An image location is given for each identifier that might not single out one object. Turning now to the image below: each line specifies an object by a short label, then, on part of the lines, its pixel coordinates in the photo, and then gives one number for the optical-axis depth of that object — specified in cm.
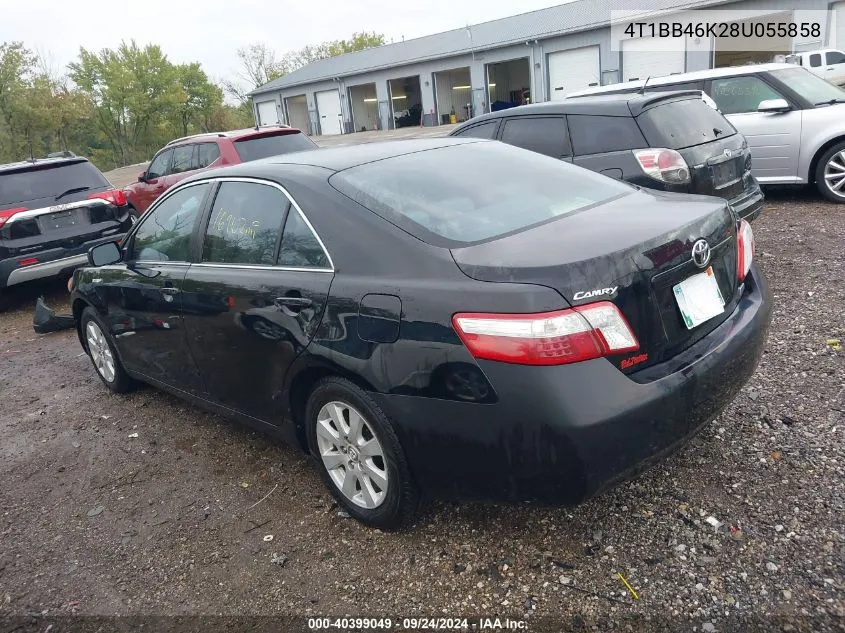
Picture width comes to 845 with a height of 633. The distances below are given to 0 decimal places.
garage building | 2598
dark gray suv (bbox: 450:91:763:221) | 559
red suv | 911
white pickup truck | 2102
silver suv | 751
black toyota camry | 222
